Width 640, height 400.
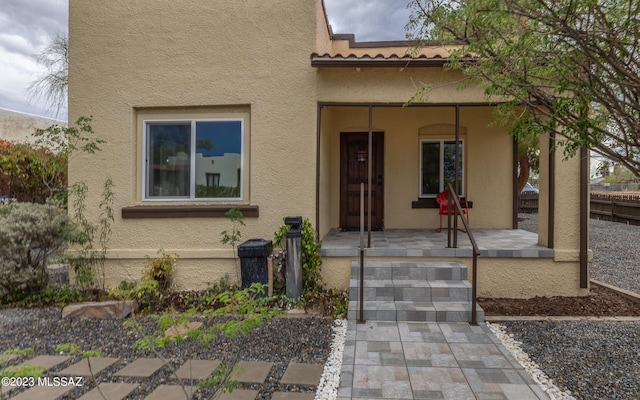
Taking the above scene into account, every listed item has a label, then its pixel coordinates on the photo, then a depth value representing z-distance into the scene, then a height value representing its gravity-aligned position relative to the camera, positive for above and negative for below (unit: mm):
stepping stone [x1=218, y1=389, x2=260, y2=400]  2600 -1515
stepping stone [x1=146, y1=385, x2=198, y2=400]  2602 -1518
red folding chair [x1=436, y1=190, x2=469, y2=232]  6723 -64
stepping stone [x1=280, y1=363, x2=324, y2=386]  2828 -1505
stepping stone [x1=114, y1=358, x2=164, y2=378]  2965 -1524
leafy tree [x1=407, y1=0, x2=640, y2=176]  2047 +937
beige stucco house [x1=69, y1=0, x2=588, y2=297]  4988 +1161
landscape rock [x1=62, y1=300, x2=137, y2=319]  4297 -1420
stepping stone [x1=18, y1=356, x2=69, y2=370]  3176 -1549
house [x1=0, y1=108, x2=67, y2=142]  15211 +3413
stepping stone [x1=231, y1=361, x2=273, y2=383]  2844 -1505
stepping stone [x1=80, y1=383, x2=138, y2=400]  2625 -1531
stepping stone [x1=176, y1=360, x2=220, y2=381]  2928 -1518
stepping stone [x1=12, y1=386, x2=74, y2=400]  2611 -1532
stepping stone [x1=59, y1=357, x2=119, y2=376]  3016 -1540
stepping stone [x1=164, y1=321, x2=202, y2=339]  3935 -1526
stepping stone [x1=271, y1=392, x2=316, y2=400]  2605 -1517
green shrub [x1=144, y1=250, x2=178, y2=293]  4930 -1027
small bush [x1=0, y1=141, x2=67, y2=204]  7603 +515
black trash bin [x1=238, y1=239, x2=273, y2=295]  4602 -866
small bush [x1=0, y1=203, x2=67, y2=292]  4551 -604
